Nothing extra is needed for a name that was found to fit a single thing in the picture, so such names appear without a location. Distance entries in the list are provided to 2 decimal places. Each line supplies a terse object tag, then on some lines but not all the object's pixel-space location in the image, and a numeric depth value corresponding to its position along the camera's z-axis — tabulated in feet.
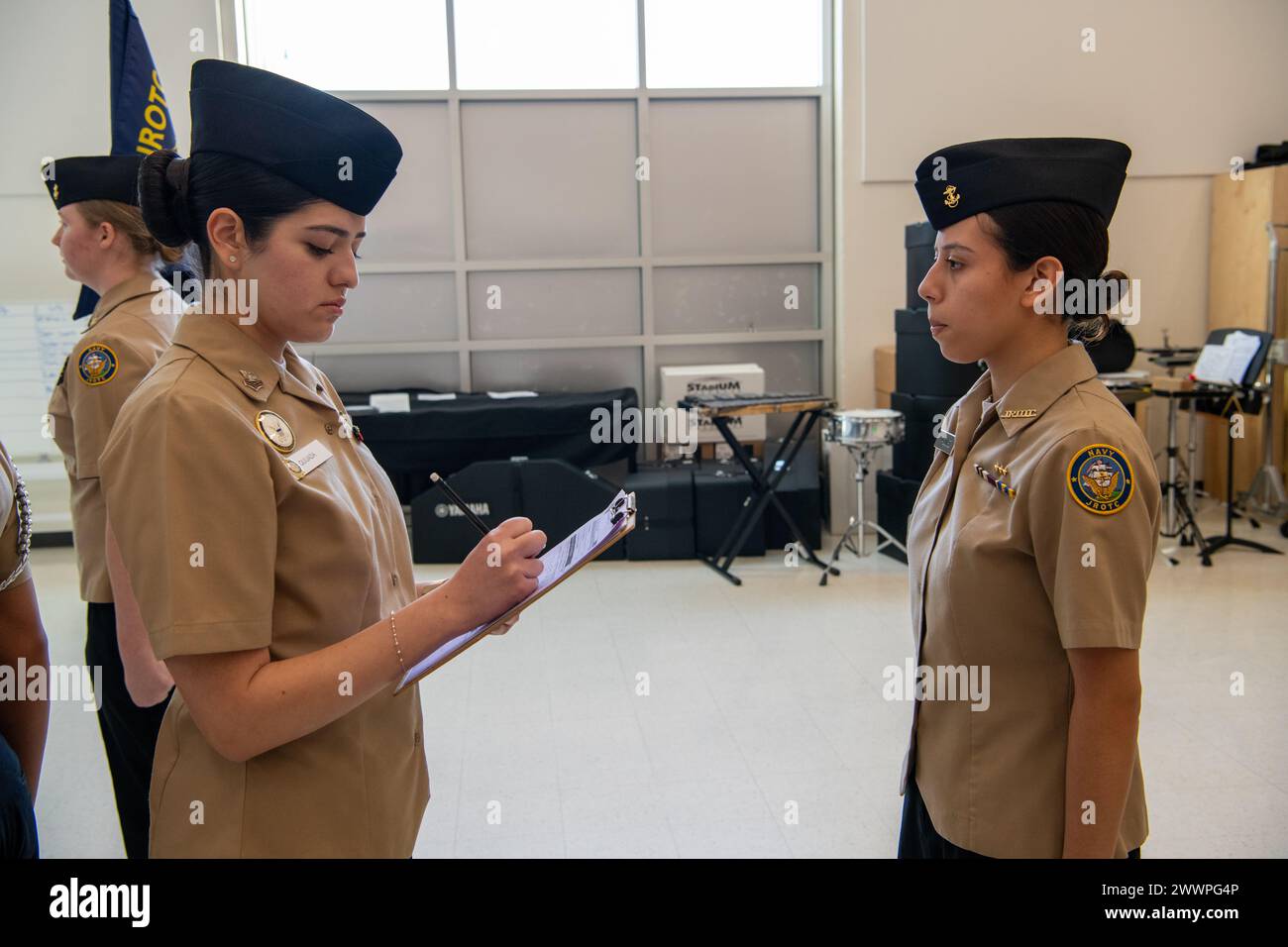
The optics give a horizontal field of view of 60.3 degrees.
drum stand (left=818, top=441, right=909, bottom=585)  18.38
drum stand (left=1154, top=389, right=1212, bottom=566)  18.90
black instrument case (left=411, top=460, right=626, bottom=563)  19.67
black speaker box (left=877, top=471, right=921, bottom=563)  19.33
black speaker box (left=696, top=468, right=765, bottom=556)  19.93
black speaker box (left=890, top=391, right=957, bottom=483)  18.81
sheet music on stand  18.89
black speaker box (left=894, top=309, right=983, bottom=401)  18.57
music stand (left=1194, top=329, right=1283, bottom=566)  18.63
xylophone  18.17
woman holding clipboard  3.79
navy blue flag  9.93
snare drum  17.90
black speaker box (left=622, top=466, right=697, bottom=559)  19.84
